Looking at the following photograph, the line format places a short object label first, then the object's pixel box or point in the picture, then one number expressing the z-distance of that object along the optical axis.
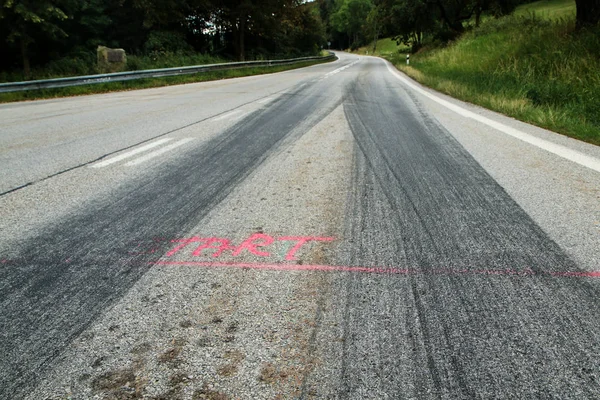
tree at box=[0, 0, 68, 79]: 21.39
